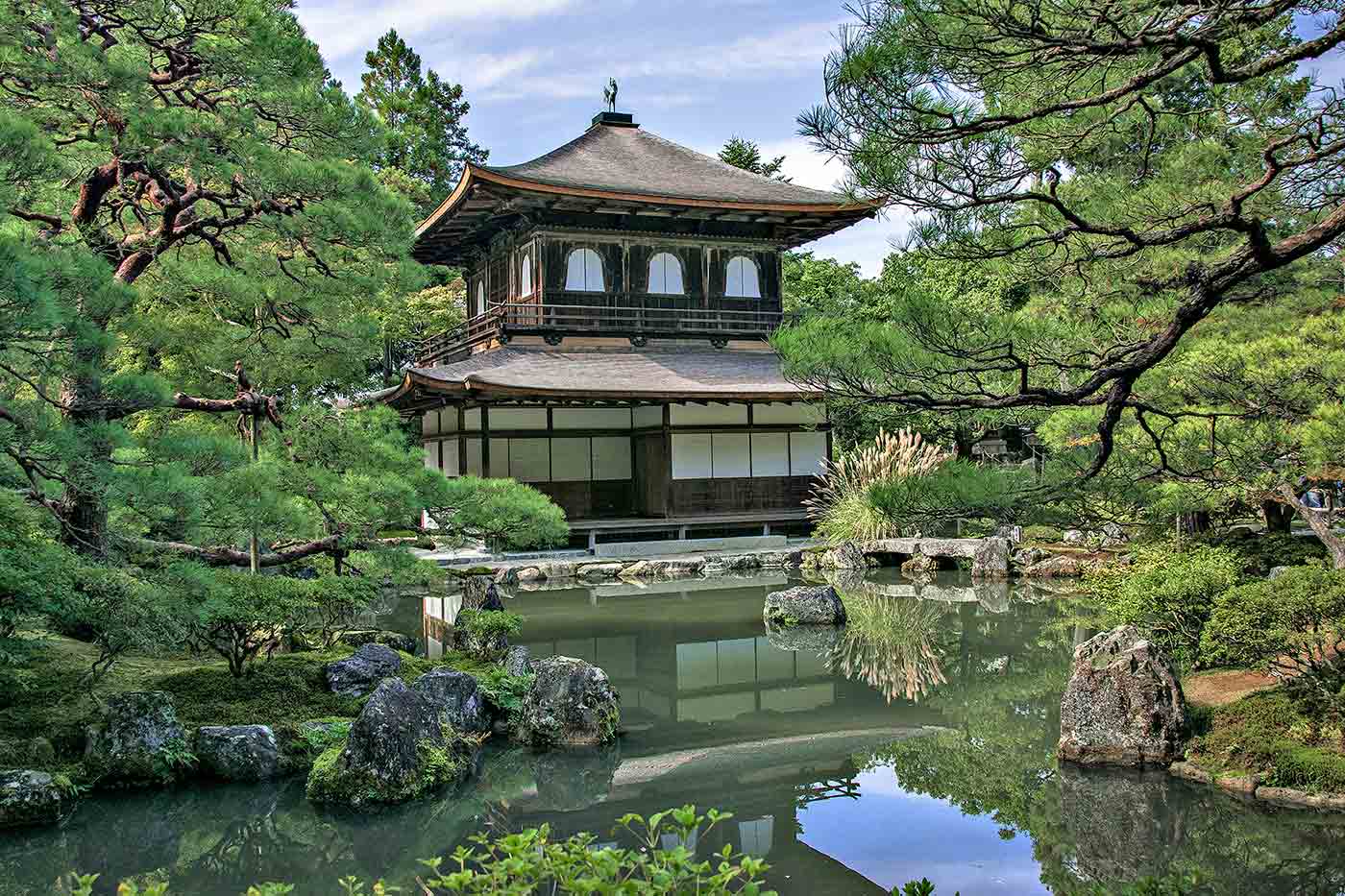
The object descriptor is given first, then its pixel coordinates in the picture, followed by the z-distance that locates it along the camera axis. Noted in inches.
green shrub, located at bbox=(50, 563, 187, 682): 209.2
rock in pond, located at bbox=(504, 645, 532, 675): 298.8
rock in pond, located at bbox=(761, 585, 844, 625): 425.1
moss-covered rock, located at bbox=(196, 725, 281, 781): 232.7
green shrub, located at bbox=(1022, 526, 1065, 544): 639.1
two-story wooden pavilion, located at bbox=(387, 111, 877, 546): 644.1
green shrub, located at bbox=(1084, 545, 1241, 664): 253.3
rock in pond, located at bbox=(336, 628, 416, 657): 330.3
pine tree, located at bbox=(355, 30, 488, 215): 1192.2
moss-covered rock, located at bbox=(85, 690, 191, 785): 226.1
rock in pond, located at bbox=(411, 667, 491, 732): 261.6
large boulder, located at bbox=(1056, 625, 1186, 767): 230.4
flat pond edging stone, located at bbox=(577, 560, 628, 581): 568.7
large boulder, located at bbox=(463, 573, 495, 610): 397.1
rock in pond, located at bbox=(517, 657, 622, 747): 258.8
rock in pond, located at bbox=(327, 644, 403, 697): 279.6
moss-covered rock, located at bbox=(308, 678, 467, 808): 218.1
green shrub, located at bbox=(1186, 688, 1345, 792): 203.3
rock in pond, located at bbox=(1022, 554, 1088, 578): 553.9
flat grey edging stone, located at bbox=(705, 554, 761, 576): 597.0
